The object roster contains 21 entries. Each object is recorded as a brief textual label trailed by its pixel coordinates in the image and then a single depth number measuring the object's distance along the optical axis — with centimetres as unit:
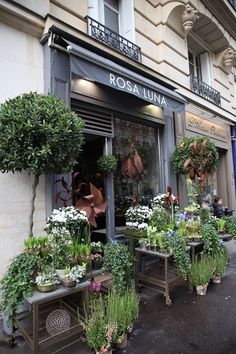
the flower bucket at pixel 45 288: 281
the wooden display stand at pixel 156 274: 402
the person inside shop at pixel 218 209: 852
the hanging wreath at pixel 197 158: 595
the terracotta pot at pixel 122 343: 282
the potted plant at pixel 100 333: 261
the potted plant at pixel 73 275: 292
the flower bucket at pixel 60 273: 299
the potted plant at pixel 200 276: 420
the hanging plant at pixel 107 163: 512
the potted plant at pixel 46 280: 282
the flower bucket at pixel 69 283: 291
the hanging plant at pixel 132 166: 578
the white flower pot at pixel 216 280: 468
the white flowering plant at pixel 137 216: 499
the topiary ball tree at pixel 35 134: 320
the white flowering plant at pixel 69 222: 353
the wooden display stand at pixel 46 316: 264
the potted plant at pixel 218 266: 460
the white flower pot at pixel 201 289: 421
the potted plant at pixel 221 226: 556
